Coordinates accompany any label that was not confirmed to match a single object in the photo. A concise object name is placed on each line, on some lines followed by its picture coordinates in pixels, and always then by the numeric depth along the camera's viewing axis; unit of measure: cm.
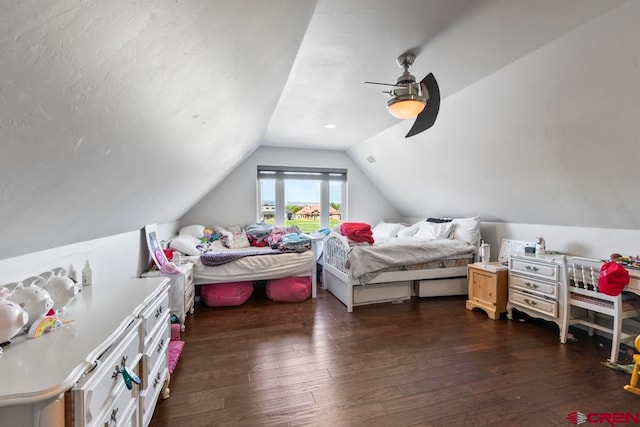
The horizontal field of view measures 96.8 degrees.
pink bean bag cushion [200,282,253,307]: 337
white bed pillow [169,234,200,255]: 341
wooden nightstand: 304
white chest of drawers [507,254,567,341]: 256
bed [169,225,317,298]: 329
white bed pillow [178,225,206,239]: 411
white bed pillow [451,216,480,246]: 379
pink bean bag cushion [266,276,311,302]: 353
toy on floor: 183
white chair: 216
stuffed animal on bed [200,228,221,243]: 417
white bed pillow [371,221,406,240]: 482
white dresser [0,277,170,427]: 74
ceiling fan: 182
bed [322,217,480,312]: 328
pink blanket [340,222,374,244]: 339
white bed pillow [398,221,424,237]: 455
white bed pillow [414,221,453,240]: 402
